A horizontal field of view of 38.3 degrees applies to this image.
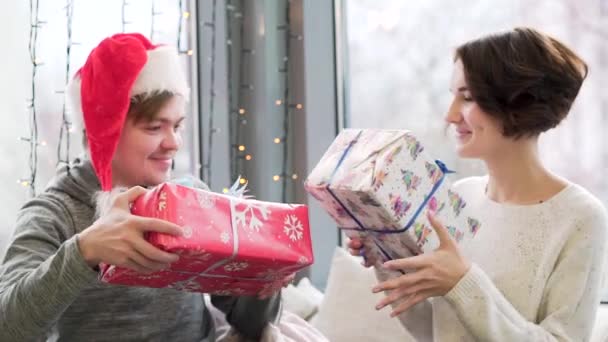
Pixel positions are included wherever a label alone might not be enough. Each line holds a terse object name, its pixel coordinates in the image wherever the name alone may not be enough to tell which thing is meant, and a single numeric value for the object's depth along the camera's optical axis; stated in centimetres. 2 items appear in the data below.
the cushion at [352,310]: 274
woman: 180
